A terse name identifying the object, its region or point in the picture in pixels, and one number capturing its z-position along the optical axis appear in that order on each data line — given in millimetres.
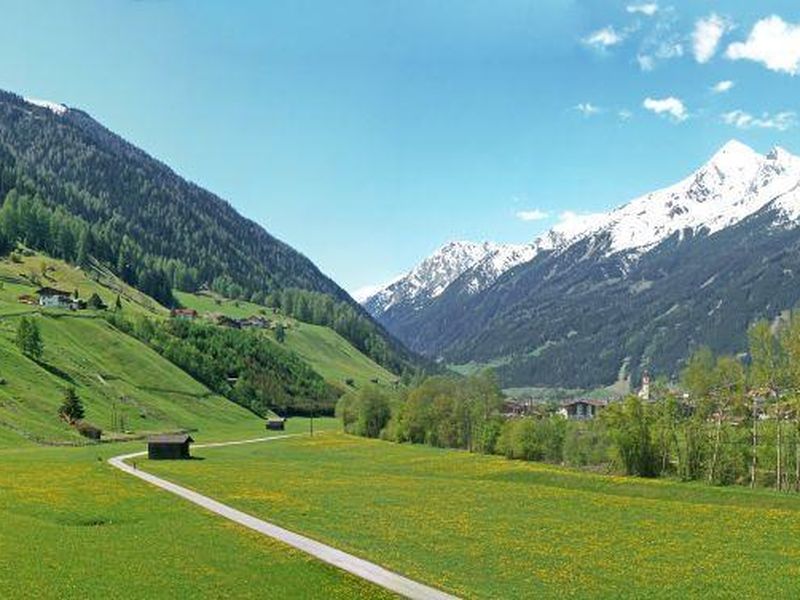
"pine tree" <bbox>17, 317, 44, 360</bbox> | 174375
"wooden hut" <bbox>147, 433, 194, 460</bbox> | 118312
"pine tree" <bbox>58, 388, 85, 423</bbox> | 145250
